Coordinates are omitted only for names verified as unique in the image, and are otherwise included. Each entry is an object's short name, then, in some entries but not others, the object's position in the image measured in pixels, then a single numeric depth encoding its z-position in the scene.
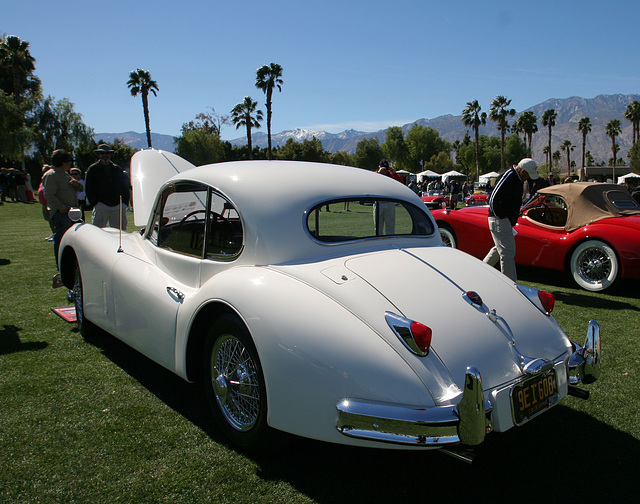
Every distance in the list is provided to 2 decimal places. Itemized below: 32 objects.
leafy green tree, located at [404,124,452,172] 98.81
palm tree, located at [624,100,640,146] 70.44
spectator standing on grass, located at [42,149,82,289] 6.08
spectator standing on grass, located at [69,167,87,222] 10.94
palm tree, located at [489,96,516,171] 68.31
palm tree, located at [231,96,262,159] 54.62
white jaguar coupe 1.99
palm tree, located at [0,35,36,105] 46.28
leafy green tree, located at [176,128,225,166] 65.28
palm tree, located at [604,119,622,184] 79.53
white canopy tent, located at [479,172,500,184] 53.99
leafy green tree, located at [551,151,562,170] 123.94
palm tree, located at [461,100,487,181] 71.62
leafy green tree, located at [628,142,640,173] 62.38
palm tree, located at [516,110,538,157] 77.19
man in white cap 5.59
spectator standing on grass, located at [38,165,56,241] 10.10
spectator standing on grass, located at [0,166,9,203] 25.56
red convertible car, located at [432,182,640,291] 6.05
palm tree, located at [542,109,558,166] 79.31
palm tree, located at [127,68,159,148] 44.50
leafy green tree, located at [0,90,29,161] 34.28
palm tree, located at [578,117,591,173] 85.25
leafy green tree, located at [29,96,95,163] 47.12
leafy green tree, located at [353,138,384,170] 94.38
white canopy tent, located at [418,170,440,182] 57.72
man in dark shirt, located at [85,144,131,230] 6.36
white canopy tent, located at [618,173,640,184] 41.57
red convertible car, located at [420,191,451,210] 21.58
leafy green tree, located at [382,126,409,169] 100.00
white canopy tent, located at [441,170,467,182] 53.56
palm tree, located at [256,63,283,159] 47.03
